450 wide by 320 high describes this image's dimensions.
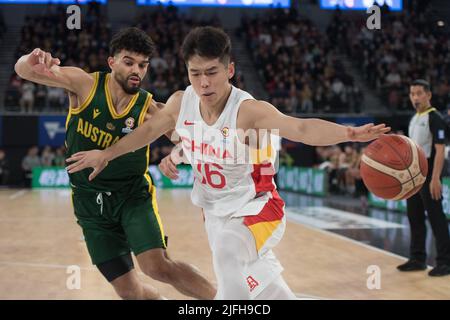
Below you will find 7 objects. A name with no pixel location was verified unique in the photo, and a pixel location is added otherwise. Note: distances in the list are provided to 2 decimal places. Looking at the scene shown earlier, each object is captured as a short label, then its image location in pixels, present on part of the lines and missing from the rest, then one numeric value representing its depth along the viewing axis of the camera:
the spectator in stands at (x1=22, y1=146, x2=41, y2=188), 17.72
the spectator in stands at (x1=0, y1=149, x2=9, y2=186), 17.86
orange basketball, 3.94
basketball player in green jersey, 3.88
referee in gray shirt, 5.89
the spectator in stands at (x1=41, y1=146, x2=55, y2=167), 17.77
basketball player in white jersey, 2.99
